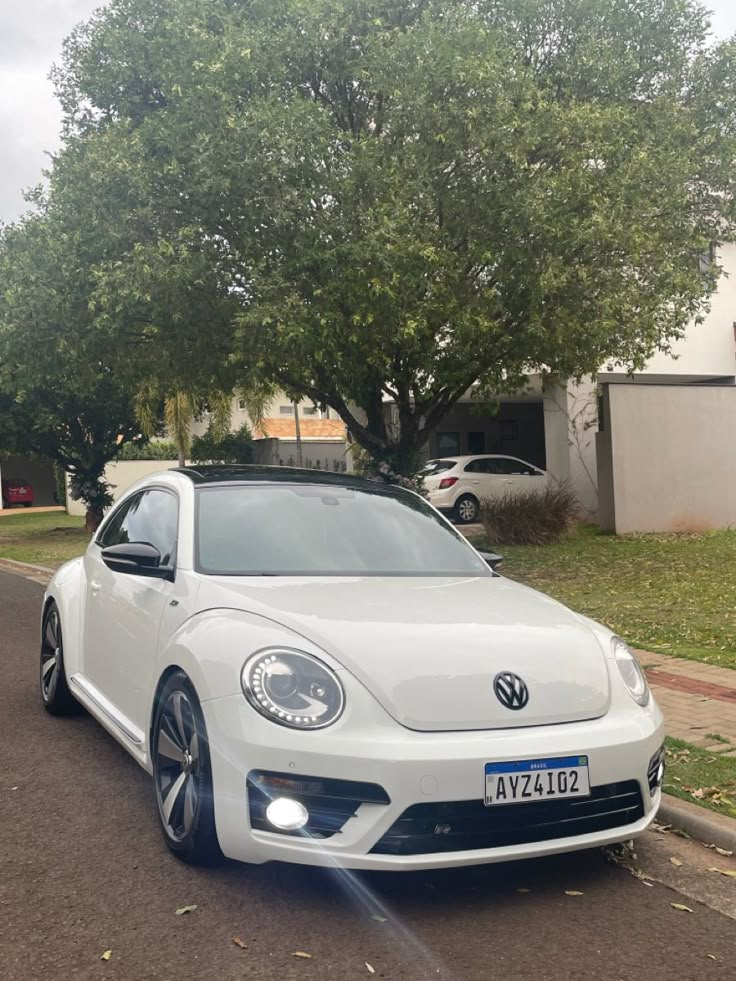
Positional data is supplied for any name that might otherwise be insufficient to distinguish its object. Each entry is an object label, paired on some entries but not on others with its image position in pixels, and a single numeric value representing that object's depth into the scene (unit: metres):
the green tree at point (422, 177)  11.34
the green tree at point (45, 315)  13.54
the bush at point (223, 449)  37.97
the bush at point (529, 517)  16.91
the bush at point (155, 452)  43.38
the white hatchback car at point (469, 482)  21.31
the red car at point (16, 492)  47.81
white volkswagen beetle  3.41
